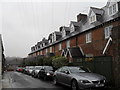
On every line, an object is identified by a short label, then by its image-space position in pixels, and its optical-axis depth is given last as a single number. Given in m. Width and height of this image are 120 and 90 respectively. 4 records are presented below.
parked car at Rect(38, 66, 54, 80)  9.85
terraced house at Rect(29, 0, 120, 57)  12.27
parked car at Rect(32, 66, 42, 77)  12.01
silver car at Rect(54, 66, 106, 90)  5.45
